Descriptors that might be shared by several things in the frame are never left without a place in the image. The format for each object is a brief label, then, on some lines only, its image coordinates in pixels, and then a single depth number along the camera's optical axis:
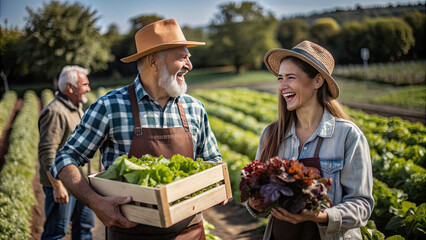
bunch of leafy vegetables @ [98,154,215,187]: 1.98
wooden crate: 1.83
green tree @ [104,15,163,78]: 47.00
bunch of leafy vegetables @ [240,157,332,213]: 1.73
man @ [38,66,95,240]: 3.76
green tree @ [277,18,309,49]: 31.61
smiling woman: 2.06
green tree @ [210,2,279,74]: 49.34
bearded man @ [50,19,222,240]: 2.36
